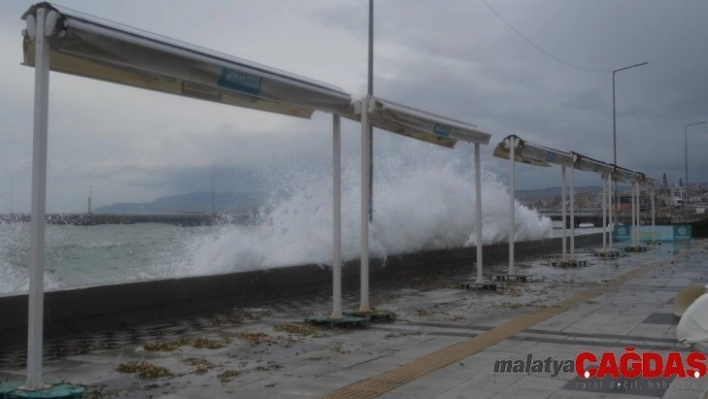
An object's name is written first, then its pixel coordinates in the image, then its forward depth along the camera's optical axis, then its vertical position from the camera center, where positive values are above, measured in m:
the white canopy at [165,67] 5.42 +1.53
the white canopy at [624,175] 23.87 +2.06
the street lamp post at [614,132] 35.84 +5.13
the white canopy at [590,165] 18.88 +1.97
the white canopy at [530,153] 14.38 +1.73
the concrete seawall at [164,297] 8.00 -0.92
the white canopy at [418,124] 9.40 +1.61
